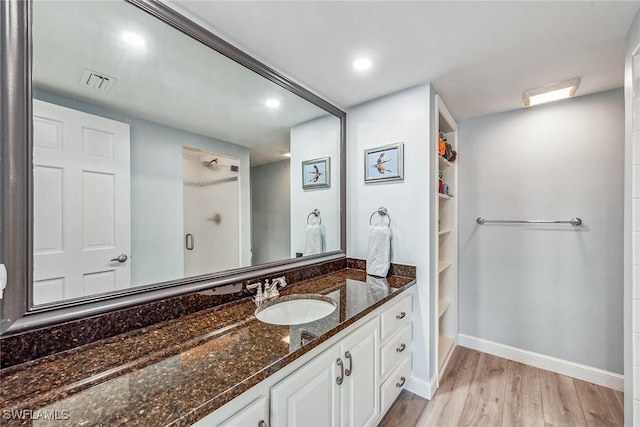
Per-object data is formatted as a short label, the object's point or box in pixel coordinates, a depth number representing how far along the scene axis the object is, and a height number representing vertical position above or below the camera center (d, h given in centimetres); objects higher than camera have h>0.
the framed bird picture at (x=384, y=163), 187 +40
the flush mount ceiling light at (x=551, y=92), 175 +86
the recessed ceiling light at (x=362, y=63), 150 +91
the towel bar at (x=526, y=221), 198 -7
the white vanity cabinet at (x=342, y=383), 81 -67
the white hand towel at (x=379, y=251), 188 -26
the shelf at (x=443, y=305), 218 -80
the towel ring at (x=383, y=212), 195 +3
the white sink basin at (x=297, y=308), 139 -50
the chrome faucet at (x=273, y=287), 144 -39
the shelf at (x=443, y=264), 219 -45
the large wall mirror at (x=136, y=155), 84 +29
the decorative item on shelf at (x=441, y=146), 206 +56
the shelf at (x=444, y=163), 217 +47
